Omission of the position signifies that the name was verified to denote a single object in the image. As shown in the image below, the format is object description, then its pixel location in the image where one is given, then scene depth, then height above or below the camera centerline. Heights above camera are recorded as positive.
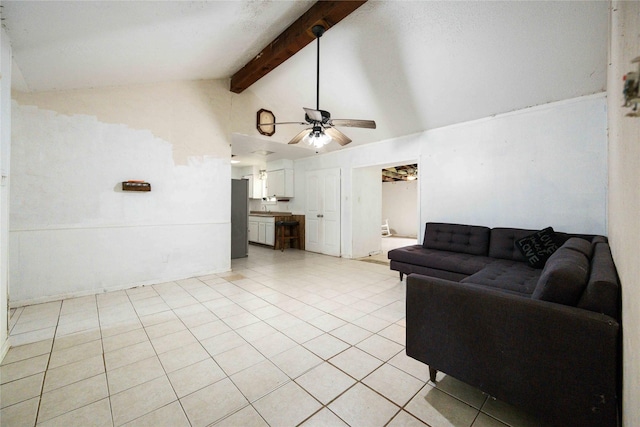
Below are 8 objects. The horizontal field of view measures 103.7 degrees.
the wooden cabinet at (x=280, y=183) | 7.08 +0.81
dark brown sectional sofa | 1.11 -0.66
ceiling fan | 2.79 +1.02
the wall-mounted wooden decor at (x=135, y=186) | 3.57 +0.36
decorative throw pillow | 2.79 -0.40
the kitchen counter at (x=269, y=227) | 6.98 -0.48
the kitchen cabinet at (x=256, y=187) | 8.34 +0.80
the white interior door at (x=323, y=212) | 5.92 -0.03
